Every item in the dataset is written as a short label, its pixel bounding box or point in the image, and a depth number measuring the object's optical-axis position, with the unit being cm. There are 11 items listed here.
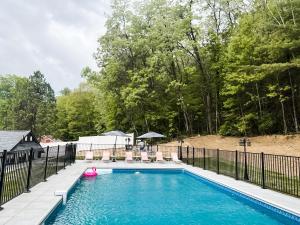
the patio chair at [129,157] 1343
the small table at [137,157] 1410
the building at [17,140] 1446
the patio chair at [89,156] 1330
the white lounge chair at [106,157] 1321
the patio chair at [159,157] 1360
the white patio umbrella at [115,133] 1426
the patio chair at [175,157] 1319
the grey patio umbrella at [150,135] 1469
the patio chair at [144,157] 1344
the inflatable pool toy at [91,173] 989
